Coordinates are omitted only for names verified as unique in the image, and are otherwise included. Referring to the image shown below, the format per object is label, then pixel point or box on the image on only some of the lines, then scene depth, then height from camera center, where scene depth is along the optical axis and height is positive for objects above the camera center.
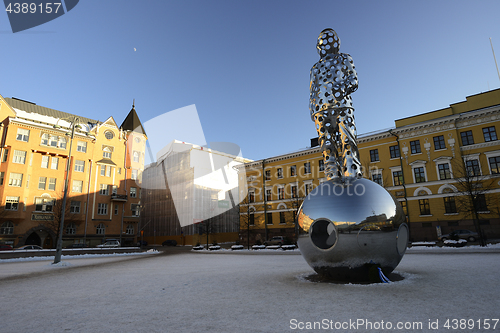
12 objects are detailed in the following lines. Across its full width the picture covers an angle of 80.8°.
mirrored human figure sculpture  9.34 +3.72
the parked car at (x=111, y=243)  40.41 -0.92
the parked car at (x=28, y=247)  34.53 -0.96
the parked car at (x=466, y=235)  31.73 -0.83
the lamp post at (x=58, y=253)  19.37 -0.98
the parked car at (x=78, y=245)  40.78 -1.05
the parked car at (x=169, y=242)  64.75 -1.63
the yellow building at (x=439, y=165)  34.16 +8.12
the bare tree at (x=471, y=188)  31.55 +4.08
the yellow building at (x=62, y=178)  40.47 +8.96
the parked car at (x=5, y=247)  34.19 -0.89
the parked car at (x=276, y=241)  41.31 -1.23
